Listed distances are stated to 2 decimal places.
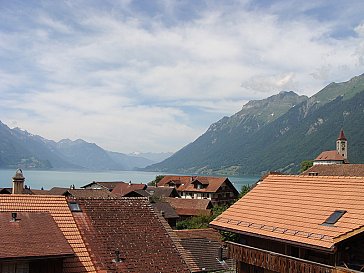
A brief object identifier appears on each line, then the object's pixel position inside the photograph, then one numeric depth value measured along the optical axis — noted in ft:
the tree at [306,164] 353.31
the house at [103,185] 257.75
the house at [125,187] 250.37
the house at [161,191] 238.89
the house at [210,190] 270.87
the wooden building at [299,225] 56.90
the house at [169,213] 169.09
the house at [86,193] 193.06
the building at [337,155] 402.93
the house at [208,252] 90.58
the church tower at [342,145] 433.07
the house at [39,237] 48.78
